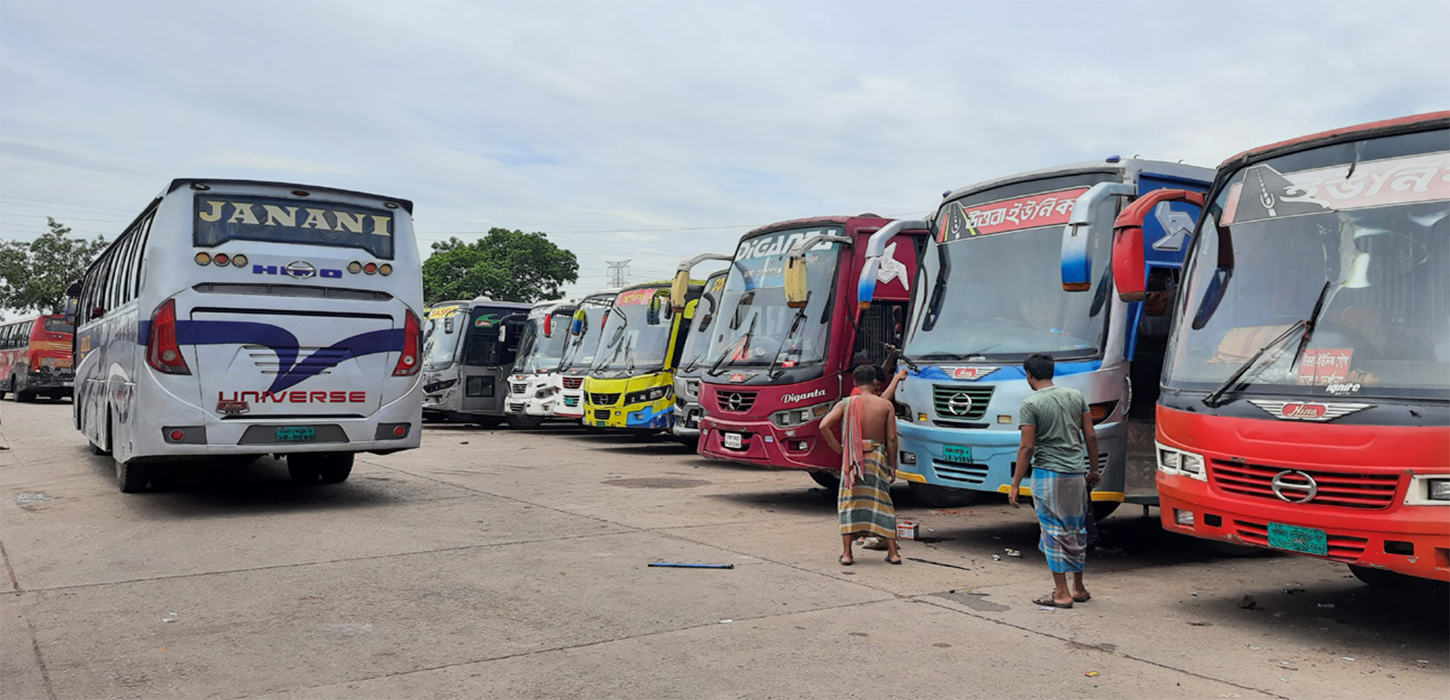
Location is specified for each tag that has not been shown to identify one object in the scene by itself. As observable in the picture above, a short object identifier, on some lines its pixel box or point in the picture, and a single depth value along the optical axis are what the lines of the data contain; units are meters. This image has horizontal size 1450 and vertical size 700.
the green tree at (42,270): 53.00
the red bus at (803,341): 10.87
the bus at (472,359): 23.86
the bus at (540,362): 21.52
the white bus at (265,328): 9.60
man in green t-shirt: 6.72
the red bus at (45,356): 33.34
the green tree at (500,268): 58.44
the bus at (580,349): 20.36
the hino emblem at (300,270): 10.14
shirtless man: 8.13
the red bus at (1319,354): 5.38
